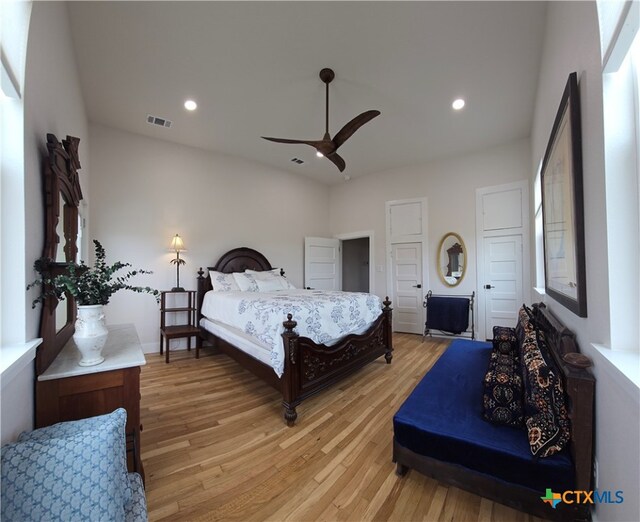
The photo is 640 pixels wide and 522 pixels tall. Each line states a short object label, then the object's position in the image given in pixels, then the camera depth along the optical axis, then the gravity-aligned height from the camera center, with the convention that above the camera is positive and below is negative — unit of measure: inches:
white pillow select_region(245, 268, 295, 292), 167.5 -8.3
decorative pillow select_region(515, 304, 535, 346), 78.8 -18.6
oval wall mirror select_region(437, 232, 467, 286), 181.7 +5.4
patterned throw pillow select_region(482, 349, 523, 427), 54.3 -28.4
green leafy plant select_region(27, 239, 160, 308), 49.2 -3.4
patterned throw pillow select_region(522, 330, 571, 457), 45.6 -26.6
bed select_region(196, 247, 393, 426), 87.0 -35.8
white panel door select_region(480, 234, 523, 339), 162.9 -8.7
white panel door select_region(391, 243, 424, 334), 197.5 -16.2
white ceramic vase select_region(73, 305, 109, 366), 51.8 -13.4
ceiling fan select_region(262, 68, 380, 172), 96.3 +52.5
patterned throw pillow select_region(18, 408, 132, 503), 35.9 -25.1
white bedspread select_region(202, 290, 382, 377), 94.0 -19.8
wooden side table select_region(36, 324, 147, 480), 49.2 -25.0
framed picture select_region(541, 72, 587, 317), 51.1 +14.0
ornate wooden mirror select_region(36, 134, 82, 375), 52.3 +8.0
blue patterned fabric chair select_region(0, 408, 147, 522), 29.7 -25.5
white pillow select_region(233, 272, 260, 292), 160.3 -9.8
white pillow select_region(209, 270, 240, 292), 158.3 -9.7
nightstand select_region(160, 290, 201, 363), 148.5 -28.6
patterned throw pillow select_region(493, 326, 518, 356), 87.2 -25.7
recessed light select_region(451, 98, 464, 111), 125.7 +79.9
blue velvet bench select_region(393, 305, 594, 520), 44.0 -34.3
